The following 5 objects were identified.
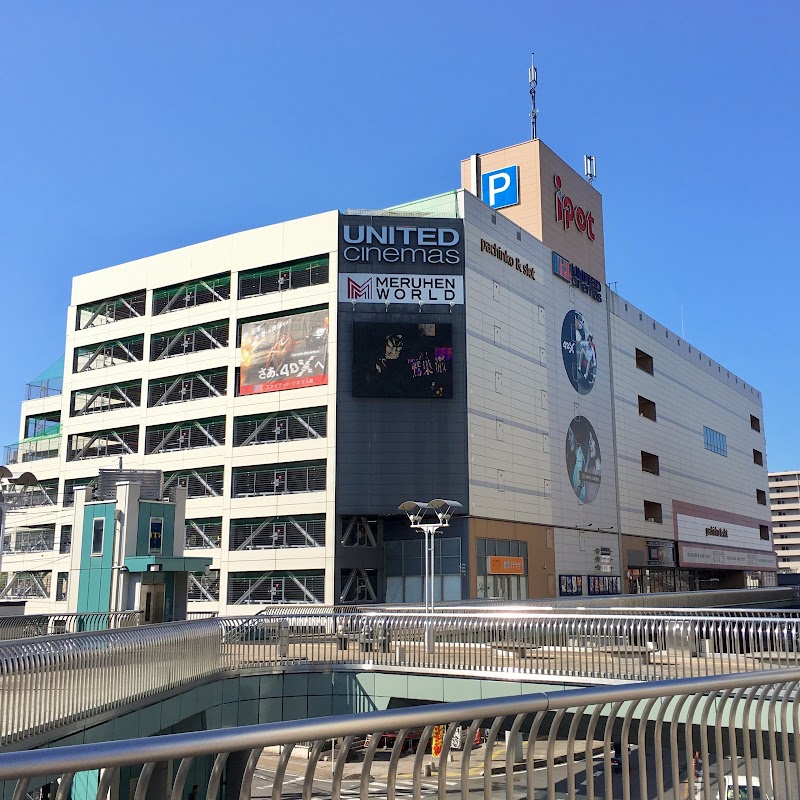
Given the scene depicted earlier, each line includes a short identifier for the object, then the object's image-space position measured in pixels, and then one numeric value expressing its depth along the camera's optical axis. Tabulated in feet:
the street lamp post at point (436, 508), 94.12
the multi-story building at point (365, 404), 159.22
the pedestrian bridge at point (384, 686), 11.02
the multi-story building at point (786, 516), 526.57
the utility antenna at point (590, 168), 242.78
